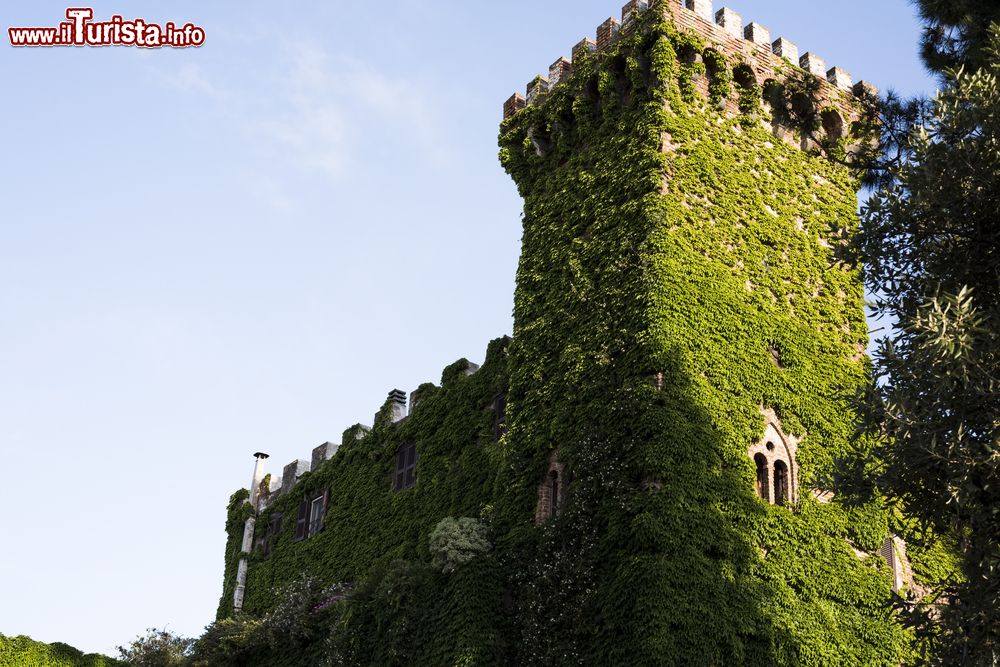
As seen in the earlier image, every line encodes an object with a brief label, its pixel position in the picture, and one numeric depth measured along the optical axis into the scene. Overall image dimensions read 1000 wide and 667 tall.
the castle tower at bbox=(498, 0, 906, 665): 19.28
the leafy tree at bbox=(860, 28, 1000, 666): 14.22
